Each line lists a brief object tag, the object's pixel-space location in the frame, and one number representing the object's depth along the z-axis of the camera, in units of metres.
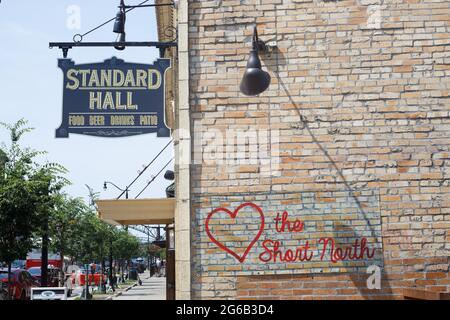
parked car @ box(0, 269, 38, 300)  21.95
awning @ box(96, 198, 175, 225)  9.03
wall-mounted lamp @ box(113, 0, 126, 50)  9.30
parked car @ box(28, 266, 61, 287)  31.52
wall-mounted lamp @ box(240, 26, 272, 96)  6.98
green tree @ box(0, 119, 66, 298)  15.89
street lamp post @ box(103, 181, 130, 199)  35.89
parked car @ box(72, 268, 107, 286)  36.11
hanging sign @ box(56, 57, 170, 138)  8.58
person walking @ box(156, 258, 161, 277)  63.81
